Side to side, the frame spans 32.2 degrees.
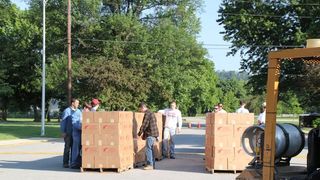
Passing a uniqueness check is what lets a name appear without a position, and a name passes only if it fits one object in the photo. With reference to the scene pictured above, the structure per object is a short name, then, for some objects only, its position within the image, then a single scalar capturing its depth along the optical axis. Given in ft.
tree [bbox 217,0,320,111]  95.25
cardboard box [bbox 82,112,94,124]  46.88
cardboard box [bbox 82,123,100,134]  46.93
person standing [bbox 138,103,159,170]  48.62
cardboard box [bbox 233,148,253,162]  46.62
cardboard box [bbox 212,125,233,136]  46.42
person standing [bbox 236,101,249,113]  55.99
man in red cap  51.58
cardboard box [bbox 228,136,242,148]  46.55
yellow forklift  18.76
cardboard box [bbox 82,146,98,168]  46.96
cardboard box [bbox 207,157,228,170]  46.48
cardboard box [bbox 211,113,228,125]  46.26
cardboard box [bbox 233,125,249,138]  46.52
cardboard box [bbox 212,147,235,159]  46.47
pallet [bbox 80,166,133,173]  47.16
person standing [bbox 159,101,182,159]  59.57
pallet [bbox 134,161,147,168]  51.66
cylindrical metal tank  19.58
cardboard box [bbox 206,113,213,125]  47.41
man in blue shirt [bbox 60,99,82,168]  49.57
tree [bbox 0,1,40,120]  185.37
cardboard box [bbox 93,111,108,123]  46.62
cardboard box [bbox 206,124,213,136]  48.09
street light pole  108.37
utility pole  112.52
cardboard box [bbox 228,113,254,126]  46.52
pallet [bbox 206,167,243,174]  46.68
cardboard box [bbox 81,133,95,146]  47.01
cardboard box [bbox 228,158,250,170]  46.62
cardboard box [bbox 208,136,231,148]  46.52
